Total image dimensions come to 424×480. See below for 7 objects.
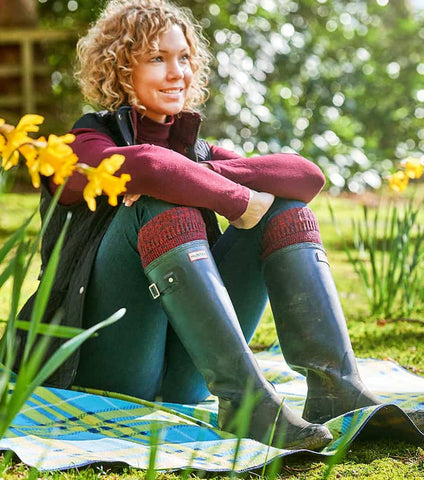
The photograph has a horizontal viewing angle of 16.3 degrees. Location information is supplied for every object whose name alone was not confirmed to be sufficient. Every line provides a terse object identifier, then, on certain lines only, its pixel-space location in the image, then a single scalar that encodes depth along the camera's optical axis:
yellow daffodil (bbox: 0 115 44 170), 2.70
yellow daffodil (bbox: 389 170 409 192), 3.86
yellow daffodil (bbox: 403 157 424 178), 3.82
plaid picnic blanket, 3.01
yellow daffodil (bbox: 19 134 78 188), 2.63
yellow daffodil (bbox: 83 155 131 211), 2.64
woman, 3.10
